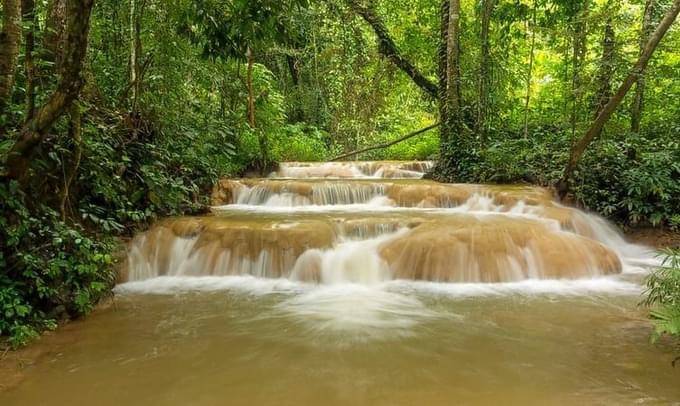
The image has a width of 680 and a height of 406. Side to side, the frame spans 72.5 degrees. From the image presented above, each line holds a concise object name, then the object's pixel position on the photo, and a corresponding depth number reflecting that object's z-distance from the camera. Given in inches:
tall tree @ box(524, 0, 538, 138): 345.7
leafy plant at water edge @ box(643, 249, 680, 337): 95.3
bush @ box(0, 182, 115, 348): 131.7
